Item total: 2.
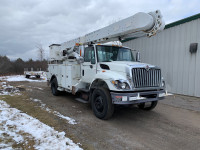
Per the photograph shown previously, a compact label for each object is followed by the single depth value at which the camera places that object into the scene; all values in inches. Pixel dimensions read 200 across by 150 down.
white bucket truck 169.2
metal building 324.5
